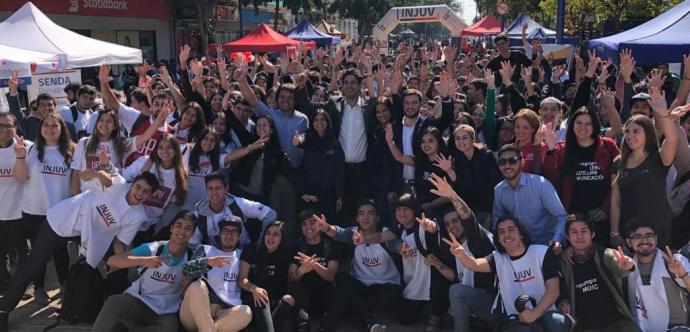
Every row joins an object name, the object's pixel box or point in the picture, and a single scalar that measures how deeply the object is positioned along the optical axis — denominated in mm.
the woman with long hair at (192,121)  5906
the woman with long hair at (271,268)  4711
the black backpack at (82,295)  4820
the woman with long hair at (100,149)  5105
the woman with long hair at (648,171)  4430
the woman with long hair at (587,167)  4789
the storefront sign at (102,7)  22547
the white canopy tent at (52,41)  8742
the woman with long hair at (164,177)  5203
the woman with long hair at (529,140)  5062
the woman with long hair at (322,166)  5922
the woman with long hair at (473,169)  5219
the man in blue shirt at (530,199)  4664
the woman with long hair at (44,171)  5168
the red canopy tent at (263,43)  17578
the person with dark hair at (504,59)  9539
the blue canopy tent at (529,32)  21456
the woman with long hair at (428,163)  5234
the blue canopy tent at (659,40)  7012
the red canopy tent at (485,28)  28000
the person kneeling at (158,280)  4457
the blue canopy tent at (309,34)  20736
